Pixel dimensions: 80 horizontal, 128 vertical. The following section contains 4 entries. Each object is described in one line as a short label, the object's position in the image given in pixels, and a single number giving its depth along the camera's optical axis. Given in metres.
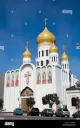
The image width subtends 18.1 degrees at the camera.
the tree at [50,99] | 54.69
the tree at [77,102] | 48.53
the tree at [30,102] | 58.79
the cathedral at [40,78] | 60.62
